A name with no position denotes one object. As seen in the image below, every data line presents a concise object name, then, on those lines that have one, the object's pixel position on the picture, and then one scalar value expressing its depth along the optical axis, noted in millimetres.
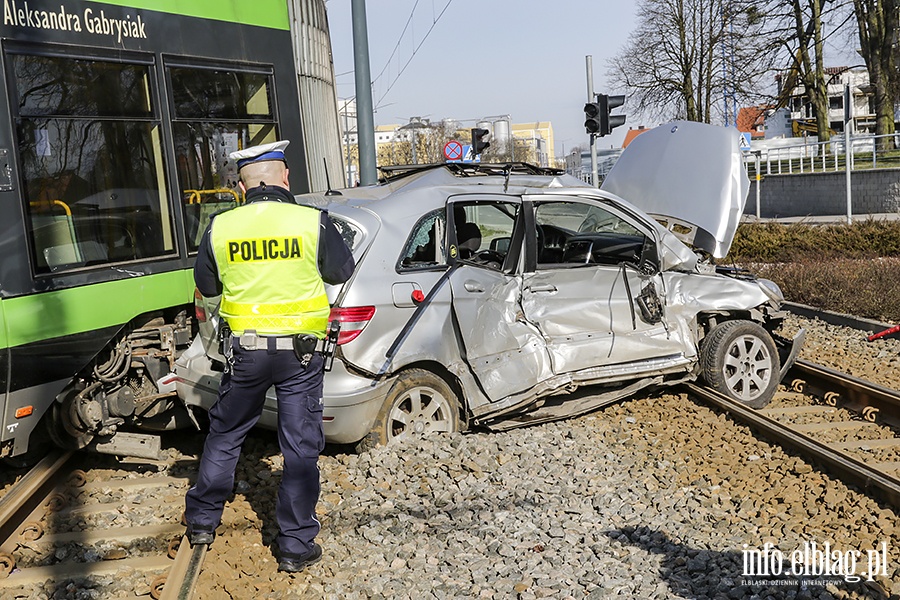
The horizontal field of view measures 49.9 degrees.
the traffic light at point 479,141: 22180
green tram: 5840
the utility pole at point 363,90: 12797
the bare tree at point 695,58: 39844
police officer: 4734
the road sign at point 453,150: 25016
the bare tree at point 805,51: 39531
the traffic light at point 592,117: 18406
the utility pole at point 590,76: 20016
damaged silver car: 6344
